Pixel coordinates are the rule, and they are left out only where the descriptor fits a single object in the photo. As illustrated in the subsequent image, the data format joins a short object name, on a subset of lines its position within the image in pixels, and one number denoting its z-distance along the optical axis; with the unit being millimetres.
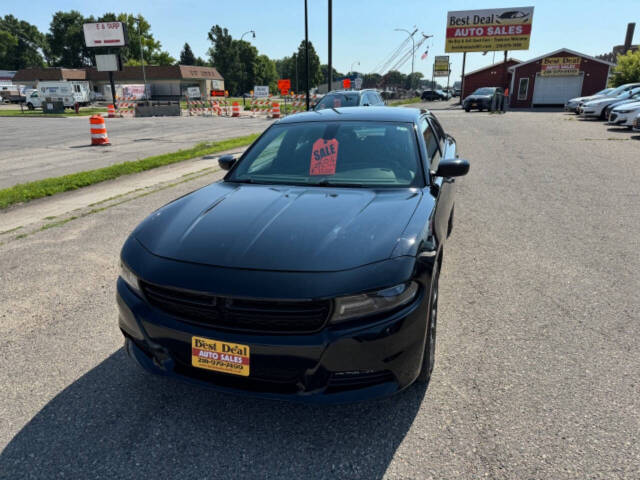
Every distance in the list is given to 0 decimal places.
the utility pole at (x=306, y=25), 22812
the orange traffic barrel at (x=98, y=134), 14430
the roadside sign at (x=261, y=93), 40425
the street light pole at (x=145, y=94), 51819
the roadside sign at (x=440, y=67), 74938
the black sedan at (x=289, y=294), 1991
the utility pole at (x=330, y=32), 21458
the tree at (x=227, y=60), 94812
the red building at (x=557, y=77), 39469
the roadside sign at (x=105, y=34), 46875
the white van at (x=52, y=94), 42500
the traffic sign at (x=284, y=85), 29403
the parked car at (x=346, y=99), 14176
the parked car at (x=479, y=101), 31703
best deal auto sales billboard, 47531
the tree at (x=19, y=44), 103375
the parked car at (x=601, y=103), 21345
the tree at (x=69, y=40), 97188
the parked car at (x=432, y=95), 59406
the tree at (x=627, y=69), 33844
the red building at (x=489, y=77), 45781
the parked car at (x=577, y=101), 25820
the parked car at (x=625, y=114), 16859
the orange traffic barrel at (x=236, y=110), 30172
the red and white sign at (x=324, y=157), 3342
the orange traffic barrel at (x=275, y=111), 27373
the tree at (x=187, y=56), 112250
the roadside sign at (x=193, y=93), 54062
